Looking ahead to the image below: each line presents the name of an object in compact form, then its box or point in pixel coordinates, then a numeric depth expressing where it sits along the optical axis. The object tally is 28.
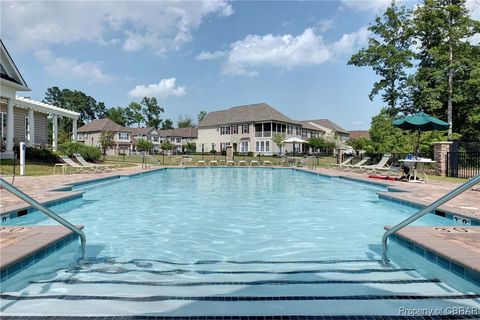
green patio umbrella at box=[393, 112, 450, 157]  12.66
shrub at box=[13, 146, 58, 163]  19.07
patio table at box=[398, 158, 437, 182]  12.64
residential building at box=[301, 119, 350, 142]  64.25
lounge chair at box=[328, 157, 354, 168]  20.53
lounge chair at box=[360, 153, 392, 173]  15.92
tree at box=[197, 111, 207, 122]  94.31
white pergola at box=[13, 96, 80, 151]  21.18
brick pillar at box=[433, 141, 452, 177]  15.75
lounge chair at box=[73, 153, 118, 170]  16.62
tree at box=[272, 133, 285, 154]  43.56
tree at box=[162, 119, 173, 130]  88.53
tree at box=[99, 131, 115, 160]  31.06
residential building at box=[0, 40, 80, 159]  17.53
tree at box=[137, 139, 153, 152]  57.15
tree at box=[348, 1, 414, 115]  27.74
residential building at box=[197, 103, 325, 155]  46.62
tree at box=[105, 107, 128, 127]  82.69
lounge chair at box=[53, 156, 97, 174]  15.61
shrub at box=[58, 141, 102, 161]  21.59
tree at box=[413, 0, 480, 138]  24.16
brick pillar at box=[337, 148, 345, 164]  25.22
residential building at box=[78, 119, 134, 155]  61.41
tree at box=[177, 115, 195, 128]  89.94
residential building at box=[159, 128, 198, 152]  73.25
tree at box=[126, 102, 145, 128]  80.62
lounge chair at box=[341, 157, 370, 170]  18.34
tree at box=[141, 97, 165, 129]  81.25
